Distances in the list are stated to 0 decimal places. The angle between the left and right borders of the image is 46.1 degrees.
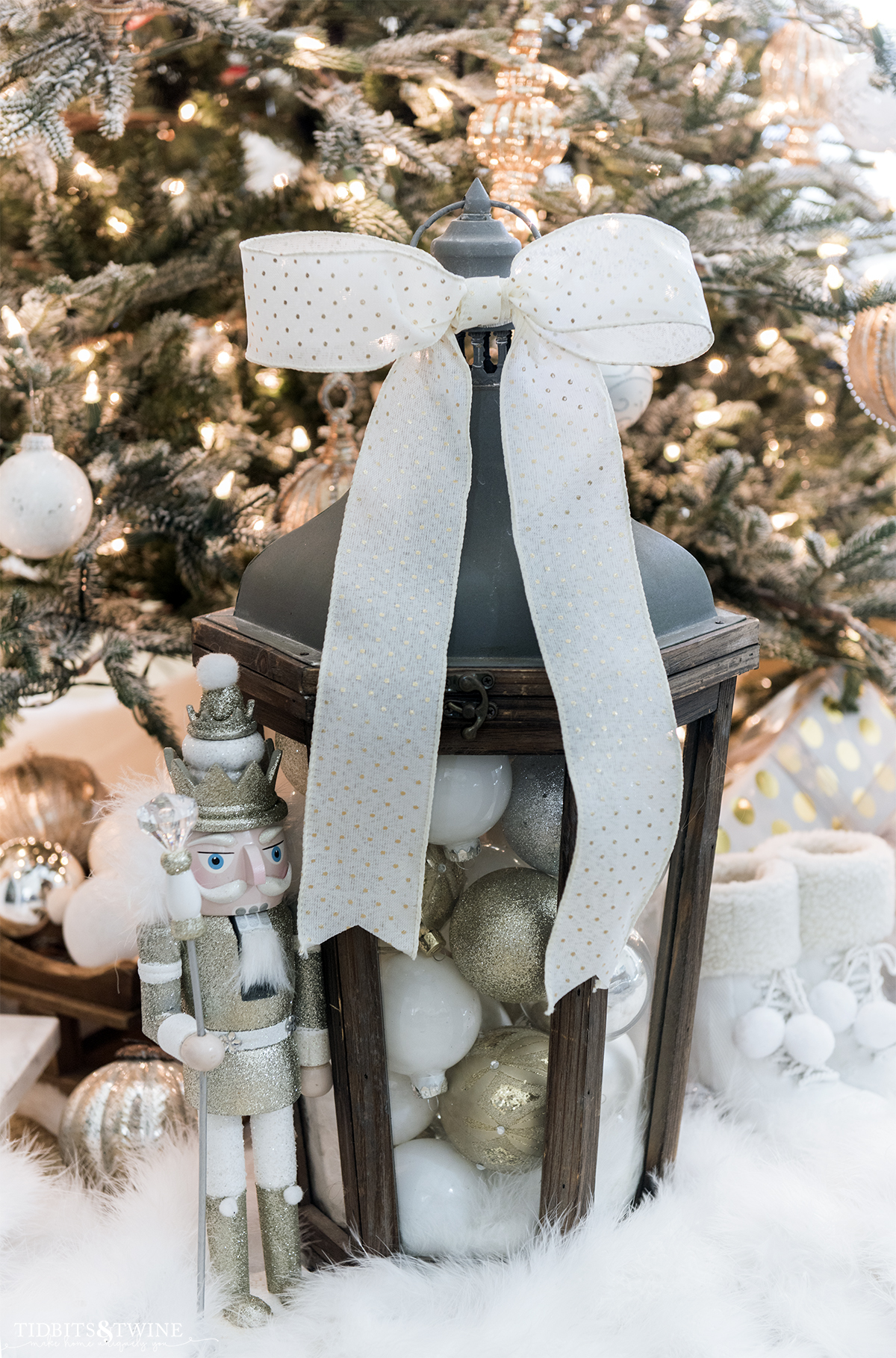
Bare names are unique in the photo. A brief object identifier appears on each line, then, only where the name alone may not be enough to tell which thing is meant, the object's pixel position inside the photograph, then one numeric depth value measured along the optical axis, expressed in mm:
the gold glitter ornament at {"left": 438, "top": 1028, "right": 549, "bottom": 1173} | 769
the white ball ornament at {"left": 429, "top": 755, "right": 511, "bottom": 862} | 693
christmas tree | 1042
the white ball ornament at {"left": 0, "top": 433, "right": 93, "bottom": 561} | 982
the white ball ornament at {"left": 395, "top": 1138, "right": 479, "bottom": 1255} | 794
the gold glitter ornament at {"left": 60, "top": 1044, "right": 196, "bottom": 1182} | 972
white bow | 639
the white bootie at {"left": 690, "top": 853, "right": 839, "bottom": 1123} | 1007
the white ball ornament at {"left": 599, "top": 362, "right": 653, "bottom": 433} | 1029
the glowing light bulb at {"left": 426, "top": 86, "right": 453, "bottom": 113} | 1197
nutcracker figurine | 707
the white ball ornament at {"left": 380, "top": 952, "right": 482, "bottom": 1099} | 753
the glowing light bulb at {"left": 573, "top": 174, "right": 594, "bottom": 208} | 1109
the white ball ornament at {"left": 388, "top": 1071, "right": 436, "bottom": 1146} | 788
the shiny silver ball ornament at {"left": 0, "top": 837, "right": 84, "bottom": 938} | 1174
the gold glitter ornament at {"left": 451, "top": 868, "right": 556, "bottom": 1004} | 724
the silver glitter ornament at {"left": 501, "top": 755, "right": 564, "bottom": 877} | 710
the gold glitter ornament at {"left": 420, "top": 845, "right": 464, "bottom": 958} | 745
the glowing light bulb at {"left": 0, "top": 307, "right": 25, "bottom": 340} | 981
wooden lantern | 663
